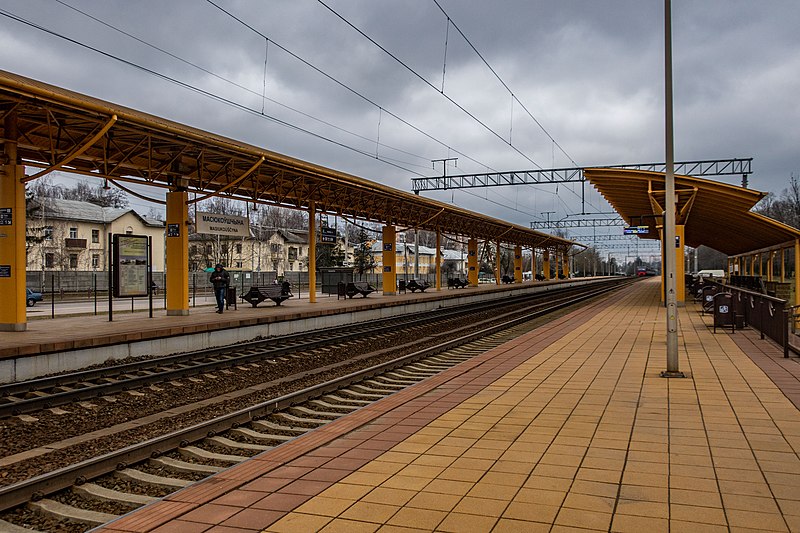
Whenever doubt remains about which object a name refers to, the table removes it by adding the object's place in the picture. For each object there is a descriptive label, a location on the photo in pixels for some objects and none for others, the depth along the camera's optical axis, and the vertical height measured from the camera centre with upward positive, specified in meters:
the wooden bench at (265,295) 21.38 -0.75
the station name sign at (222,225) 16.81 +1.37
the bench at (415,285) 35.88 -0.84
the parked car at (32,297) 31.33 -1.09
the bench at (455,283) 43.19 -0.91
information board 15.24 +0.24
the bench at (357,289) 27.34 -0.77
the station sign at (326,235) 24.55 +1.44
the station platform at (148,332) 10.20 -1.22
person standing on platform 18.47 -0.26
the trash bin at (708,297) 17.96 -0.97
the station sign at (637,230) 18.26 +1.10
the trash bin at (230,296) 20.42 -0.76
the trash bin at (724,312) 14.69 -1.08
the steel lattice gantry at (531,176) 30.36 +4.84
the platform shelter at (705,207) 20.59 +2.21
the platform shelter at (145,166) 11.44 +2.84
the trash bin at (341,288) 27.75 -0.75
